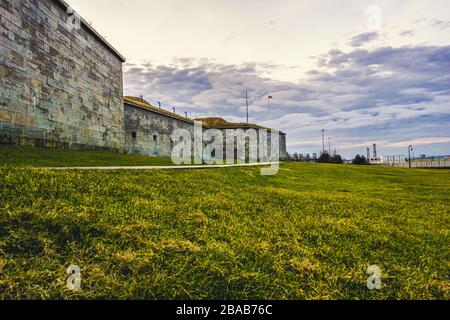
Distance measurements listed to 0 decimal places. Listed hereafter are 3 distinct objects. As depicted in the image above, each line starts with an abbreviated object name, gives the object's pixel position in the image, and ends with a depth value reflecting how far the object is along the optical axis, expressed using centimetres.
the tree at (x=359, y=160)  5113
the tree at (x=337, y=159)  5162
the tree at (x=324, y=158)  5197
